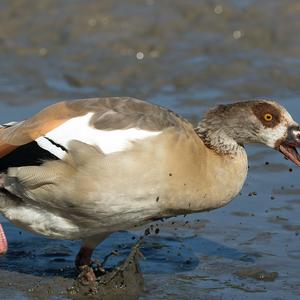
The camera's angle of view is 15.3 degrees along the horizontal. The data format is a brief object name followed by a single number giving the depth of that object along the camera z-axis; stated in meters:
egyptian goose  7.68
